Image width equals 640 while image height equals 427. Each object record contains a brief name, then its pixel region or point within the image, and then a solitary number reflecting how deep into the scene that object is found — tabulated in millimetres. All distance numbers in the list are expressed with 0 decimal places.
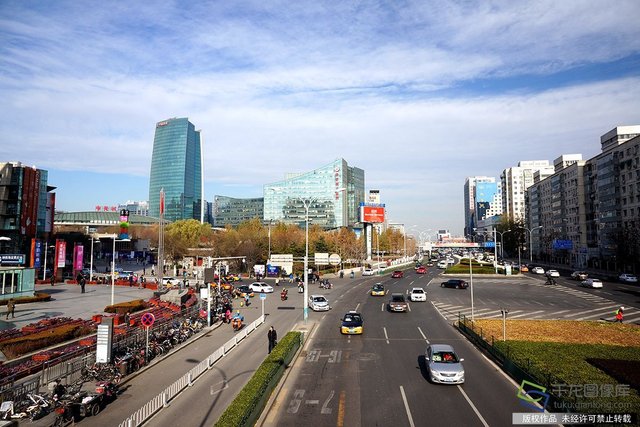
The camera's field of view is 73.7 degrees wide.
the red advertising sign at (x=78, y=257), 65725
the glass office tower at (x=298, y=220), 195812
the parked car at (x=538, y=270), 85212
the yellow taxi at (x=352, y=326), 30578
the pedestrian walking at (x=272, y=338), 25641
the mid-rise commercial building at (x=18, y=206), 65938
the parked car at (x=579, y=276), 69388
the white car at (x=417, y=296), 48562
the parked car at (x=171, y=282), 63062
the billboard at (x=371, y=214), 129125
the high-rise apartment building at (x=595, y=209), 83250
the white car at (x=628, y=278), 65688
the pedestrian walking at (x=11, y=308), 35406
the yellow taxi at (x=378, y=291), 54125
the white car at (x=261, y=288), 58500
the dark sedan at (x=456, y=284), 61438
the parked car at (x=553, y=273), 69919
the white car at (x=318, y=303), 42344
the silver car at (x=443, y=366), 19031
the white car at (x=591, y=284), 58906
